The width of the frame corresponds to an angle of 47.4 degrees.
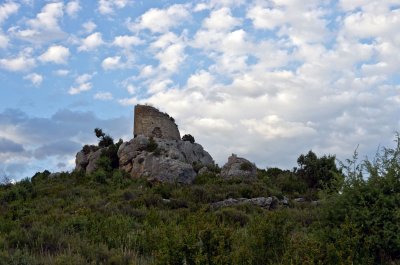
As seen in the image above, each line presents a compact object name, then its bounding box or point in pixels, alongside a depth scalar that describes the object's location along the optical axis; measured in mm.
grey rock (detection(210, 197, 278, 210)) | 22783
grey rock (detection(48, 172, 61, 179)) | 38209
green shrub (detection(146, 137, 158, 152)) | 35891
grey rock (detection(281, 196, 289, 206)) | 24641
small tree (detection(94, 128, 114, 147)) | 42253
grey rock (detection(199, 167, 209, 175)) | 33750
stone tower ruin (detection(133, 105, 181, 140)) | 41938
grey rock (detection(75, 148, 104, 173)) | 37678
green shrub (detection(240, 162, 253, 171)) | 33919
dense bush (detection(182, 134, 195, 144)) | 44194
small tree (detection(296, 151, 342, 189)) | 31812
